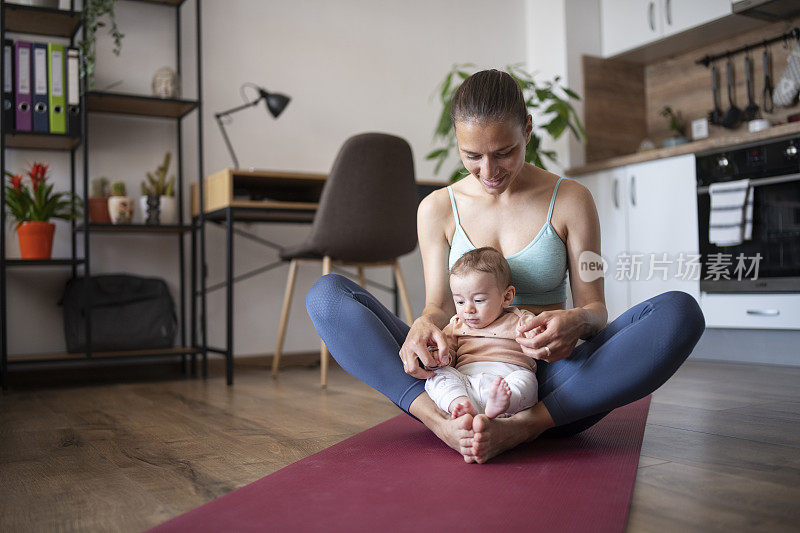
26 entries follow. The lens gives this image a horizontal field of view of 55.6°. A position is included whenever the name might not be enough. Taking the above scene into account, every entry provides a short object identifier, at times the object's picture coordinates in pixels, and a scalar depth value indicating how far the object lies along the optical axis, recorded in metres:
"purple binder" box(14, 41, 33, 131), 3.13
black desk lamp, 3.55
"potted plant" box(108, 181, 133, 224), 3.22
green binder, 3.18
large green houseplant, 3.88
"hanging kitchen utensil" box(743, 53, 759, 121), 3.95
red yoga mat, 1.08
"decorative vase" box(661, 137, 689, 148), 4.13
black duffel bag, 3.23
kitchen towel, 3.39
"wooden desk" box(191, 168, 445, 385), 3.14
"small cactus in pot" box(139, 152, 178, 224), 3.32
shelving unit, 3.07
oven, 3.25
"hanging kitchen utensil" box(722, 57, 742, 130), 4.03
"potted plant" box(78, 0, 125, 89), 3.12
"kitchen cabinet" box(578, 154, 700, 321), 3.66
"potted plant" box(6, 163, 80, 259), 3.09
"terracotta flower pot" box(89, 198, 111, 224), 3.27
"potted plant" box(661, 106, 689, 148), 4.16
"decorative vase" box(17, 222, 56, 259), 3.09
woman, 1.41
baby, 1.44
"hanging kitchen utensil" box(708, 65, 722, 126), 4.12
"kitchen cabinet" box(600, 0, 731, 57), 3.88
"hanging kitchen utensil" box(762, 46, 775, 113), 3.90
